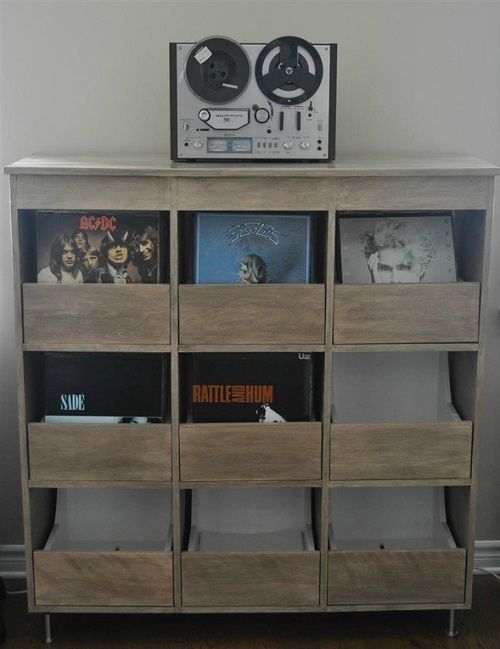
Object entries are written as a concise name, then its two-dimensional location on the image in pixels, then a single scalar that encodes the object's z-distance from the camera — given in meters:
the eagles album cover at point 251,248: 2.33
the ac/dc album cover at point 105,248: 2.32
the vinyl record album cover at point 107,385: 2.37
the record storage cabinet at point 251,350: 2.25
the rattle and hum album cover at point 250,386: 2.37
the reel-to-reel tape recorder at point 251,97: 2.26
